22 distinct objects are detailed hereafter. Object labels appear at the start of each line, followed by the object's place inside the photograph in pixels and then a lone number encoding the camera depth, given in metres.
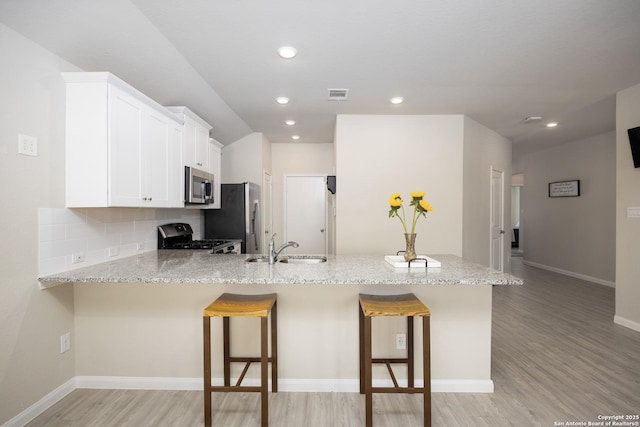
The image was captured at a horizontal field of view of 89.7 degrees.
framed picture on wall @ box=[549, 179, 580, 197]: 5.82
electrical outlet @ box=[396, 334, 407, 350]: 2.30
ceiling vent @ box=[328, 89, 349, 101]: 3.23
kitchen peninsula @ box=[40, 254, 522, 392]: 2.29
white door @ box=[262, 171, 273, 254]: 5.33
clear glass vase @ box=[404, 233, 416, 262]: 2.15
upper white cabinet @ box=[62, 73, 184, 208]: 2.10
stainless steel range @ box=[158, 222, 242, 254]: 3.38
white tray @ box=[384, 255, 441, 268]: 2.10
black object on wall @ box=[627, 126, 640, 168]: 3.22
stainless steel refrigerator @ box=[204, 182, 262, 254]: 4.42
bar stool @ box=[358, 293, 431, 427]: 1.81
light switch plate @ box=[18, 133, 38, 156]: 1.88
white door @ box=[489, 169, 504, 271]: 5.04
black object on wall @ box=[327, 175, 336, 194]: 4.28
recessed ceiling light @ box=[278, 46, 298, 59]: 2.39
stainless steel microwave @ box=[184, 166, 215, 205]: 3.26
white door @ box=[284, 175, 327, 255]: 5.84
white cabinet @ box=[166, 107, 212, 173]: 3.21
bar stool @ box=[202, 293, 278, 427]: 1.83
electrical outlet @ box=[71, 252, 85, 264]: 2.24
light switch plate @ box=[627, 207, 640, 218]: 3.32
